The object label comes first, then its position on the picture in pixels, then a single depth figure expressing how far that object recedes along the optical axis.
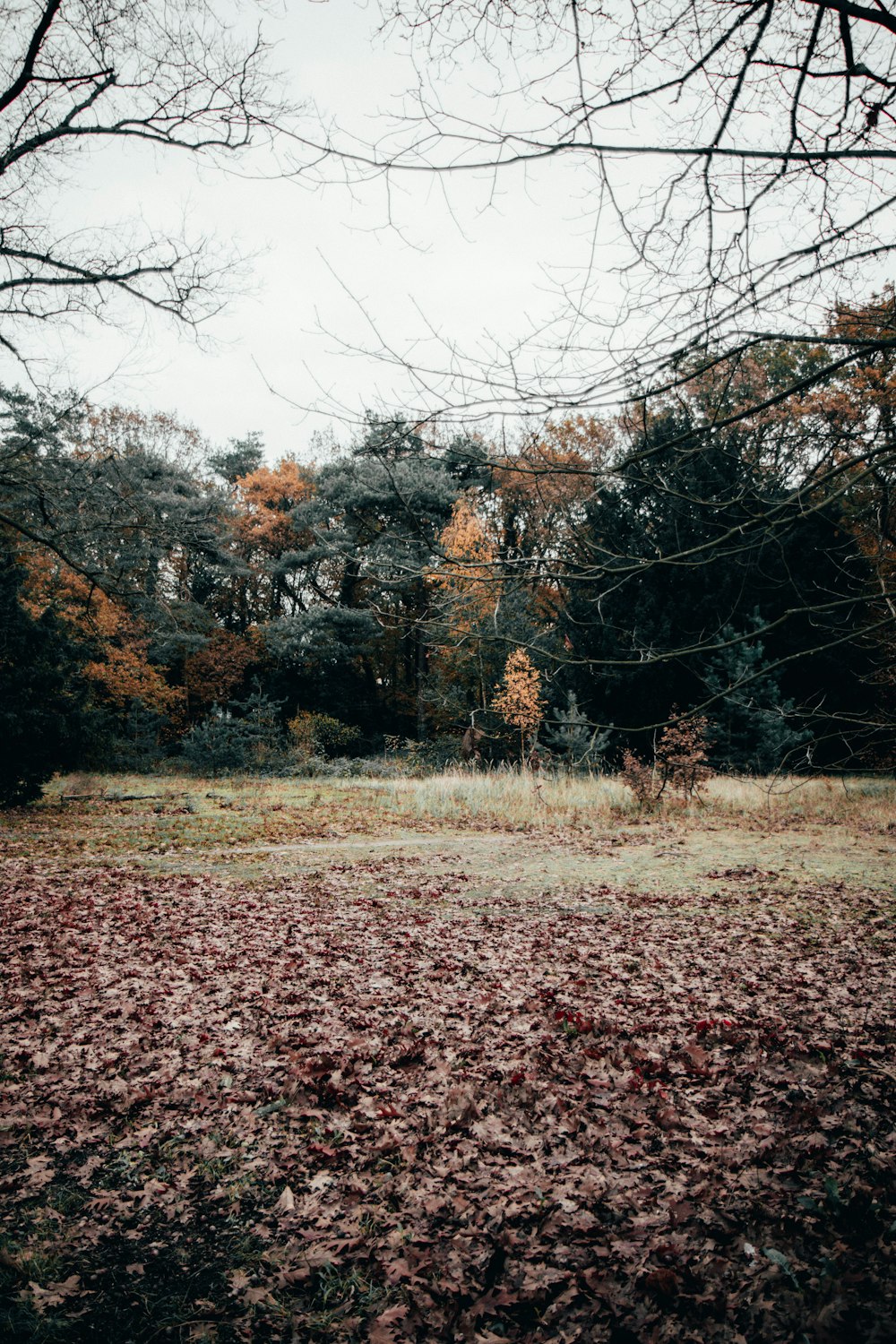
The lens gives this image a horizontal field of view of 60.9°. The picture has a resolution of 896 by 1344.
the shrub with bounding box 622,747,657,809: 12.99
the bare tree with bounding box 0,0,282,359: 6.79
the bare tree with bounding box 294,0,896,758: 2.29
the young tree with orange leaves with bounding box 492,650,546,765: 16.64
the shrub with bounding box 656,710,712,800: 12.56
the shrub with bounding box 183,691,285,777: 20.86
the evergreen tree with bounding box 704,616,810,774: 16.28
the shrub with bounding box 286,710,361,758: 22.69
